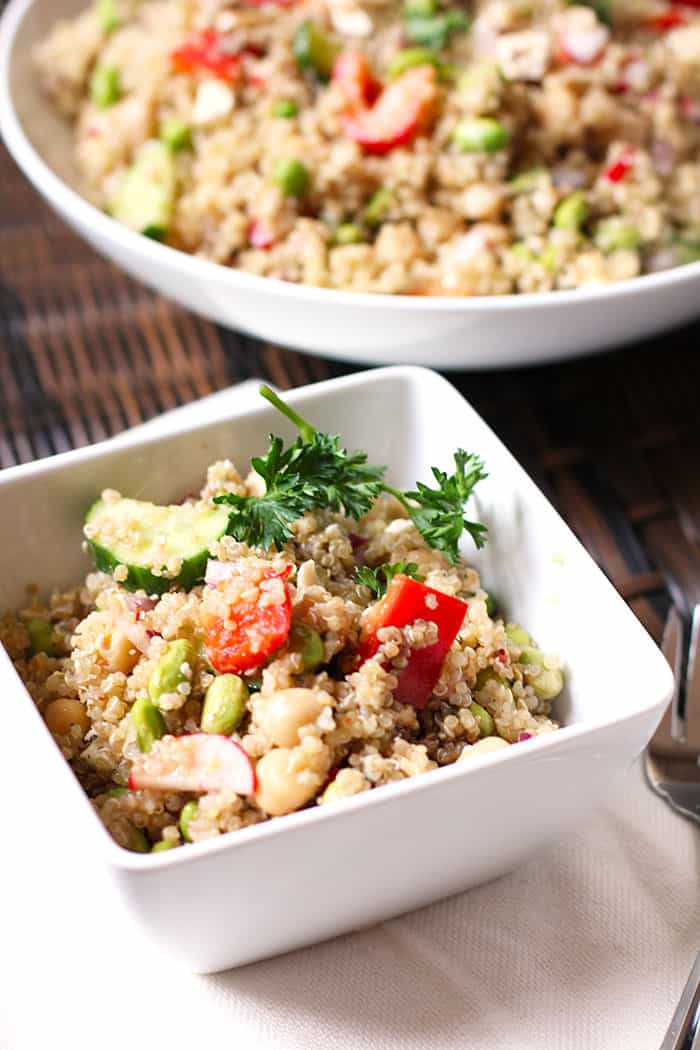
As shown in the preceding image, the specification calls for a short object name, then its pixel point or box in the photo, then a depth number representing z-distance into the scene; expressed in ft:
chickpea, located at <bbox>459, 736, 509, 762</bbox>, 2.14
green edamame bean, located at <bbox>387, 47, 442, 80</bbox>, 2.88
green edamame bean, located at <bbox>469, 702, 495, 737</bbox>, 2.19
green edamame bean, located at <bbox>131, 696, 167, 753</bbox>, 2.16
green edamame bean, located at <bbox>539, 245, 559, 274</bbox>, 2.77
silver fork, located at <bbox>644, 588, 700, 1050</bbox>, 2.33
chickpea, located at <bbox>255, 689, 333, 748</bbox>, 2.11
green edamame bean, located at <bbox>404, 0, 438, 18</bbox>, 2.97
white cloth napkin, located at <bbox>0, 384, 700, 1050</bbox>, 2.16
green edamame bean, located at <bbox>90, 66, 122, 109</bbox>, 3.01
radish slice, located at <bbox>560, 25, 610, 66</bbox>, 2.94
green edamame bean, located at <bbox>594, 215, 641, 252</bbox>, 2.81
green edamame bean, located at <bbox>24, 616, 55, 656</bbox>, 2.29
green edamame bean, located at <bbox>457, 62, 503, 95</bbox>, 2.83
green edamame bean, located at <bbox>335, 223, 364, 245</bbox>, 2.79
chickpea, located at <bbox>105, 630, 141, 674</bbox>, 2.22
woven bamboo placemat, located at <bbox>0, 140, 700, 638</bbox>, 2.71
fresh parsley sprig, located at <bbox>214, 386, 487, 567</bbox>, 2.24
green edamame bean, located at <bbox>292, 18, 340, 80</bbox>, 2.93
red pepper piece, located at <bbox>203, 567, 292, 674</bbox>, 2.16
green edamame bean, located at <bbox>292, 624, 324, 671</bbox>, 2.16
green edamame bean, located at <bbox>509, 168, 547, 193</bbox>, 2.83
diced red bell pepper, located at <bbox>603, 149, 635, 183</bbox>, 2.85
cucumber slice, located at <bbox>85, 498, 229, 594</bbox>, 2.25
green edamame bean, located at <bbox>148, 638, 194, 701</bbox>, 2.17
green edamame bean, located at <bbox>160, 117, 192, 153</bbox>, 2.90
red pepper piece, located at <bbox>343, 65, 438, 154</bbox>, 2.83
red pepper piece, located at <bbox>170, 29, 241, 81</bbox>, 2.94
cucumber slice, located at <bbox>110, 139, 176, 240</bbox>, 2.83
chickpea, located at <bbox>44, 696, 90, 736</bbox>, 2.19
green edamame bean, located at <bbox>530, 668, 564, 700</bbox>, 2.26
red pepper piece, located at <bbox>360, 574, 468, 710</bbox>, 2.19
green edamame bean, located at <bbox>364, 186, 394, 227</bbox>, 2.81
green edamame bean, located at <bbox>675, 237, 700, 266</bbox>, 2.84
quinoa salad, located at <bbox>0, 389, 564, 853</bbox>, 2.12
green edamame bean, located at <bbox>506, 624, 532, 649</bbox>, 2.30
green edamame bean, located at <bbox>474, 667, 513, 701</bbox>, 2.22
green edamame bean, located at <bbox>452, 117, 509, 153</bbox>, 2.80
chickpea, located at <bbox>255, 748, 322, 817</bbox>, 2.09
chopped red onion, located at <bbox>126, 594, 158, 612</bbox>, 2.24
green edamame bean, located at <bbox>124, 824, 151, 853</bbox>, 2.12
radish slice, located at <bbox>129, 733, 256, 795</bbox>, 2.12
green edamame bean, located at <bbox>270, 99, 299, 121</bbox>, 2.87
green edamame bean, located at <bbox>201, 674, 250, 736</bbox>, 2.14
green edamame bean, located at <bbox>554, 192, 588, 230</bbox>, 2.79
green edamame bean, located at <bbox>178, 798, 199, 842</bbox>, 2.11
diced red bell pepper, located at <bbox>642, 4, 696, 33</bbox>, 3.05
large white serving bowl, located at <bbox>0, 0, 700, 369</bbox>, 2.56
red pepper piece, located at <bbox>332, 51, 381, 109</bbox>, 2.87
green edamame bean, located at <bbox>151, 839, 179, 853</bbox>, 2.11
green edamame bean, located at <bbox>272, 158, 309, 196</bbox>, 2.79
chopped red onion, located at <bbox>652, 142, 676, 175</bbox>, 2.91
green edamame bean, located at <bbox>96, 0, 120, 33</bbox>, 3.08
